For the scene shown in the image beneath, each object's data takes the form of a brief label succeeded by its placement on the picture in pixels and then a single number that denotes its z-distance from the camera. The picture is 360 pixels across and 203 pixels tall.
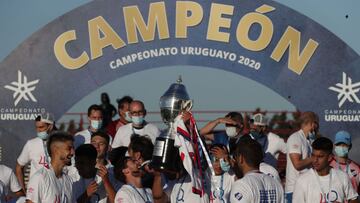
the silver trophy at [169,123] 11.53
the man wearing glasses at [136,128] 15.33
